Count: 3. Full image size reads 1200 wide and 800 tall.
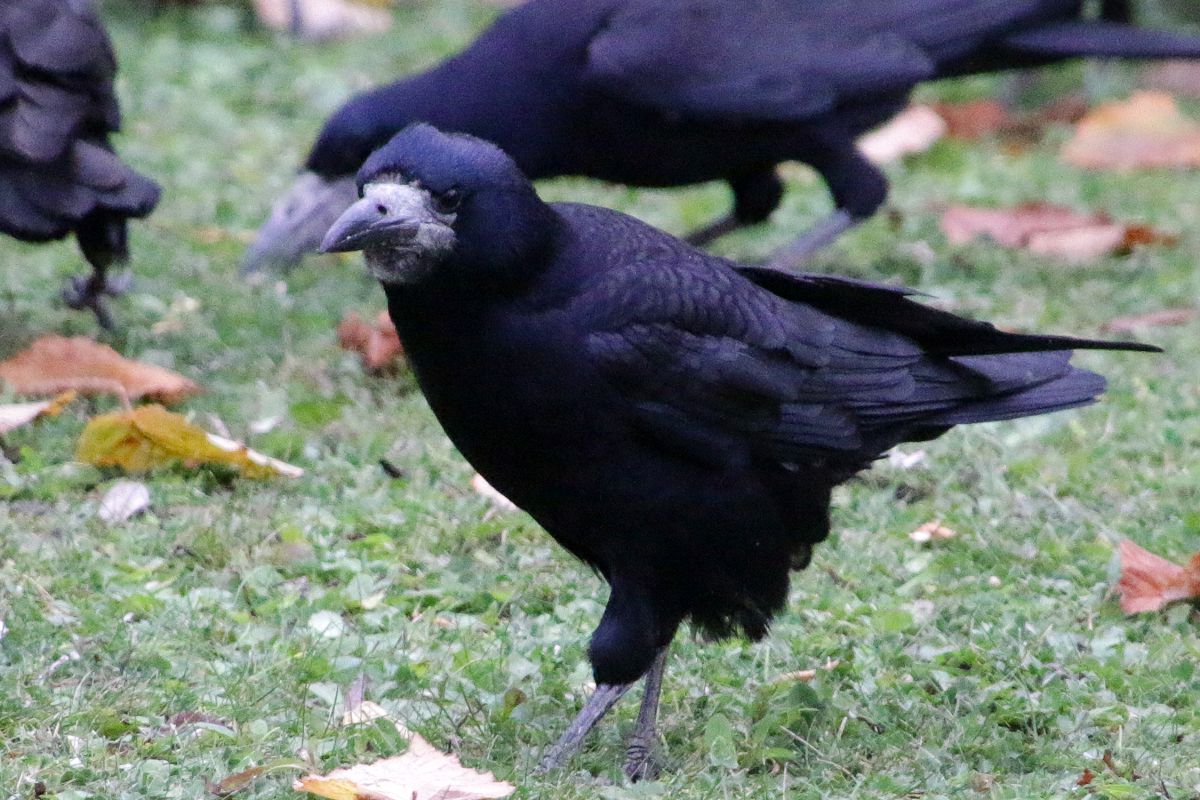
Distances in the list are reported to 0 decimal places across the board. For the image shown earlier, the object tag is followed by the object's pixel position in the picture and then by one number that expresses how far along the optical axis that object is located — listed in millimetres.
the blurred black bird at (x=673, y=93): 12086
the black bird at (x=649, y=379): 6031
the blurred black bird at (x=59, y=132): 9664
